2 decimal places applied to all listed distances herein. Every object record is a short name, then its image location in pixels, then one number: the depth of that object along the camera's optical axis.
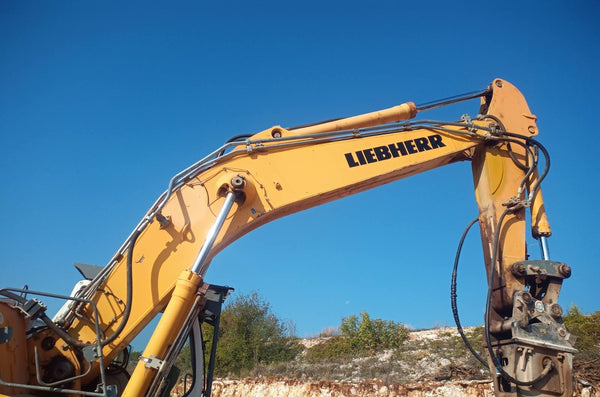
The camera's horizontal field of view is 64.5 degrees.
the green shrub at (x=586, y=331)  11.02
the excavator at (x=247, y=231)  4.01
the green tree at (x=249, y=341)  20.84
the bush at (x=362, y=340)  17.77
